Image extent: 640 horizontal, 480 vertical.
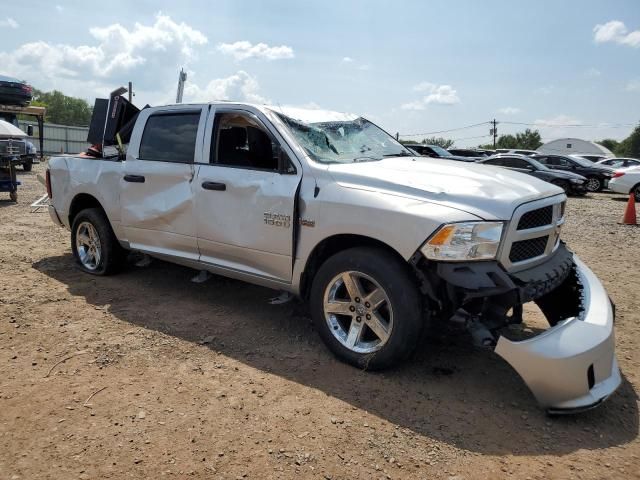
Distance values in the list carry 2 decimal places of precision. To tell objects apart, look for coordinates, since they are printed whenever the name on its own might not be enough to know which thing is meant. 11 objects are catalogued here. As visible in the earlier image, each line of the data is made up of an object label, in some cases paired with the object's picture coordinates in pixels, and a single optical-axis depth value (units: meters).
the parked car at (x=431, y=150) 18.42
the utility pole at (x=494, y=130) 65.38
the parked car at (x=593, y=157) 27.12
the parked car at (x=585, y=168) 19.67
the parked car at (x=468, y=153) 24.19
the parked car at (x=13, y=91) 19.45
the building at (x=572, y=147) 59.28
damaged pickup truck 3.12
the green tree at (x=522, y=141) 75.88
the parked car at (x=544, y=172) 17.59
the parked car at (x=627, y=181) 15.70
